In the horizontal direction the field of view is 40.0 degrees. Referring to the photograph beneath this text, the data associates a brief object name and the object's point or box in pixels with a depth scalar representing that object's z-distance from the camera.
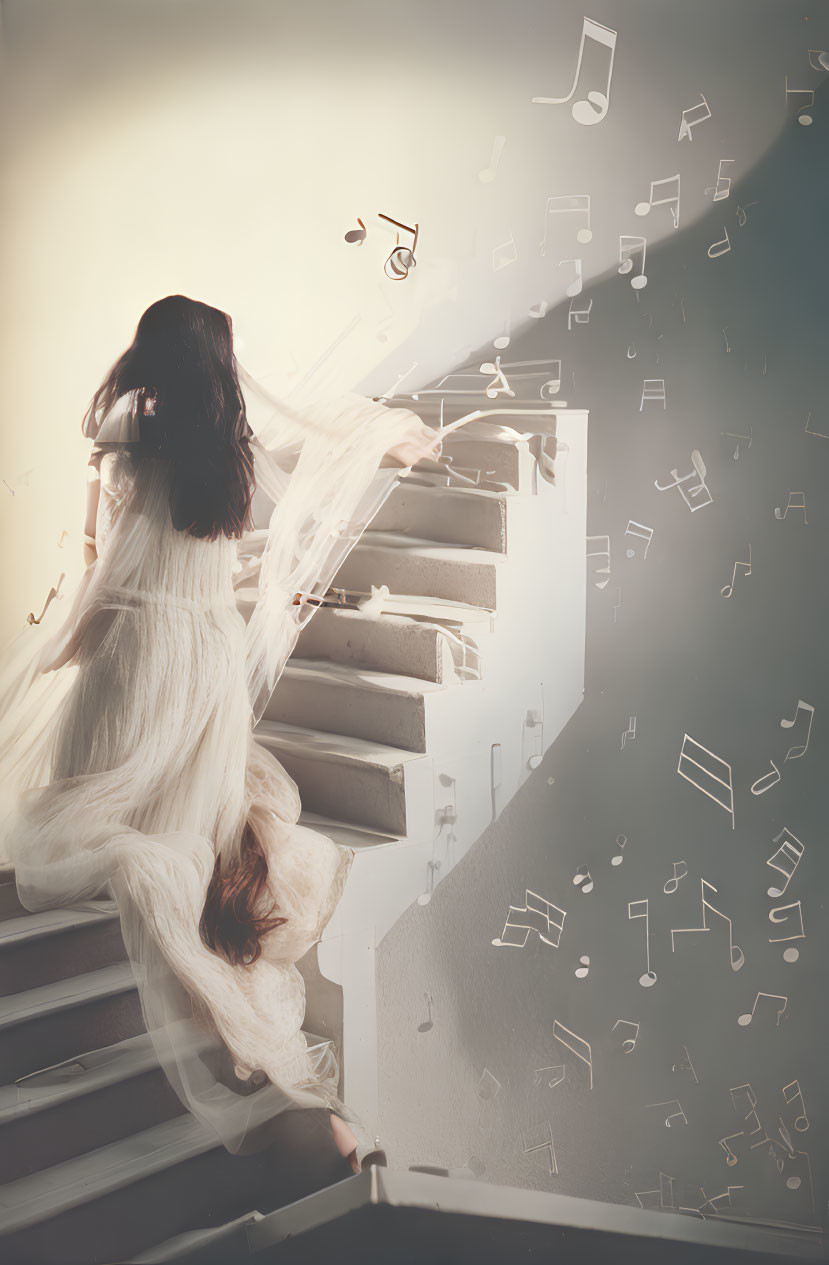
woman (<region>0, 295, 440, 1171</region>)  1.83
